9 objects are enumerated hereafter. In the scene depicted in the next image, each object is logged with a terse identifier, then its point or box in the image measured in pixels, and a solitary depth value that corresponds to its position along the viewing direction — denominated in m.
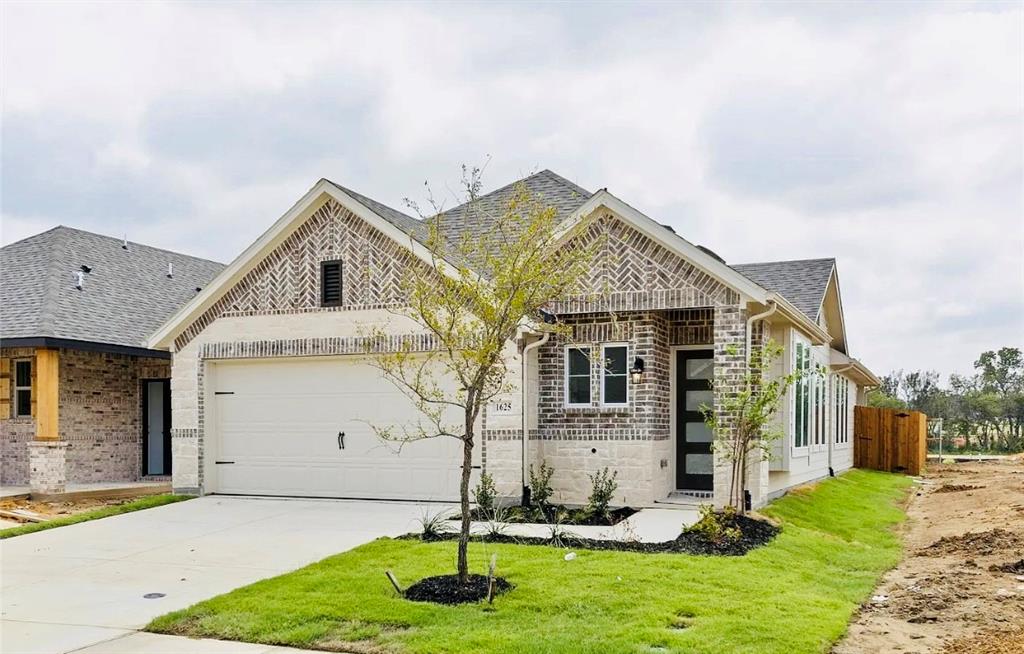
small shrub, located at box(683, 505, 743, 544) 10.50
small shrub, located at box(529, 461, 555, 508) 13.30
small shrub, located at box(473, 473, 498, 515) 12.98
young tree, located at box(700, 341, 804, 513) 11.89
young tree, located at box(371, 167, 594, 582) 8.23
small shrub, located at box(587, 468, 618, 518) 12.50
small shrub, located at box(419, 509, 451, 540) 10.89
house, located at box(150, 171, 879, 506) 13.41
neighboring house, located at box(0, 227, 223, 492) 16.27
